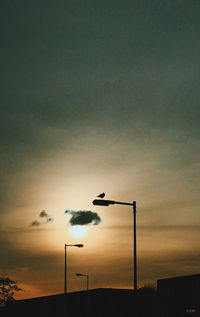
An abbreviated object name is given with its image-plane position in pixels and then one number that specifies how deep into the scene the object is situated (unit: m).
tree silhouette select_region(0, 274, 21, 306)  106.94
